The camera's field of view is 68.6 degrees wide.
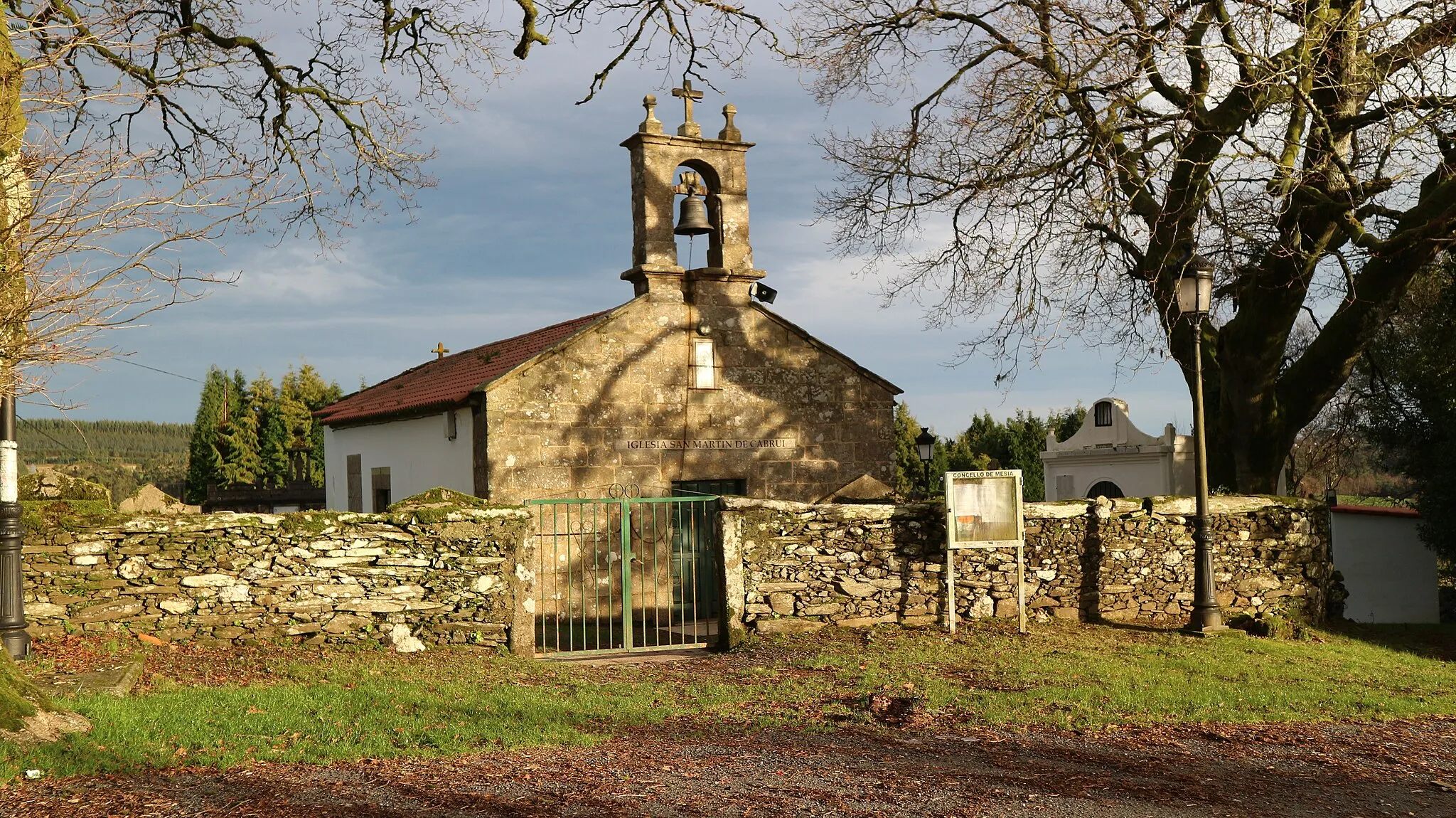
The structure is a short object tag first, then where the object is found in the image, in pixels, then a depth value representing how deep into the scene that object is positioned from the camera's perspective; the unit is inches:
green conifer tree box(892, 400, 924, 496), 1360.7
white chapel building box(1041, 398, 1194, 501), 978.1
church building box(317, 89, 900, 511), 573.0
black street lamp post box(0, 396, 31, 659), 320.5
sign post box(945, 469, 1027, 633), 454.4
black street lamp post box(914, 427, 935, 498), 899.4
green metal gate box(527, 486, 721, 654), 553.9
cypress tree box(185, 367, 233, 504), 1315.2
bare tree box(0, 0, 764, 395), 266.7
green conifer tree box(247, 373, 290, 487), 1354.6
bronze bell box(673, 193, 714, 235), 564.4
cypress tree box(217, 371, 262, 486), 1321.4
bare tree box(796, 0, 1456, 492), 470.0
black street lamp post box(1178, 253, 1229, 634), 467.5
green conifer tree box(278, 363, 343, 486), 1393.9
